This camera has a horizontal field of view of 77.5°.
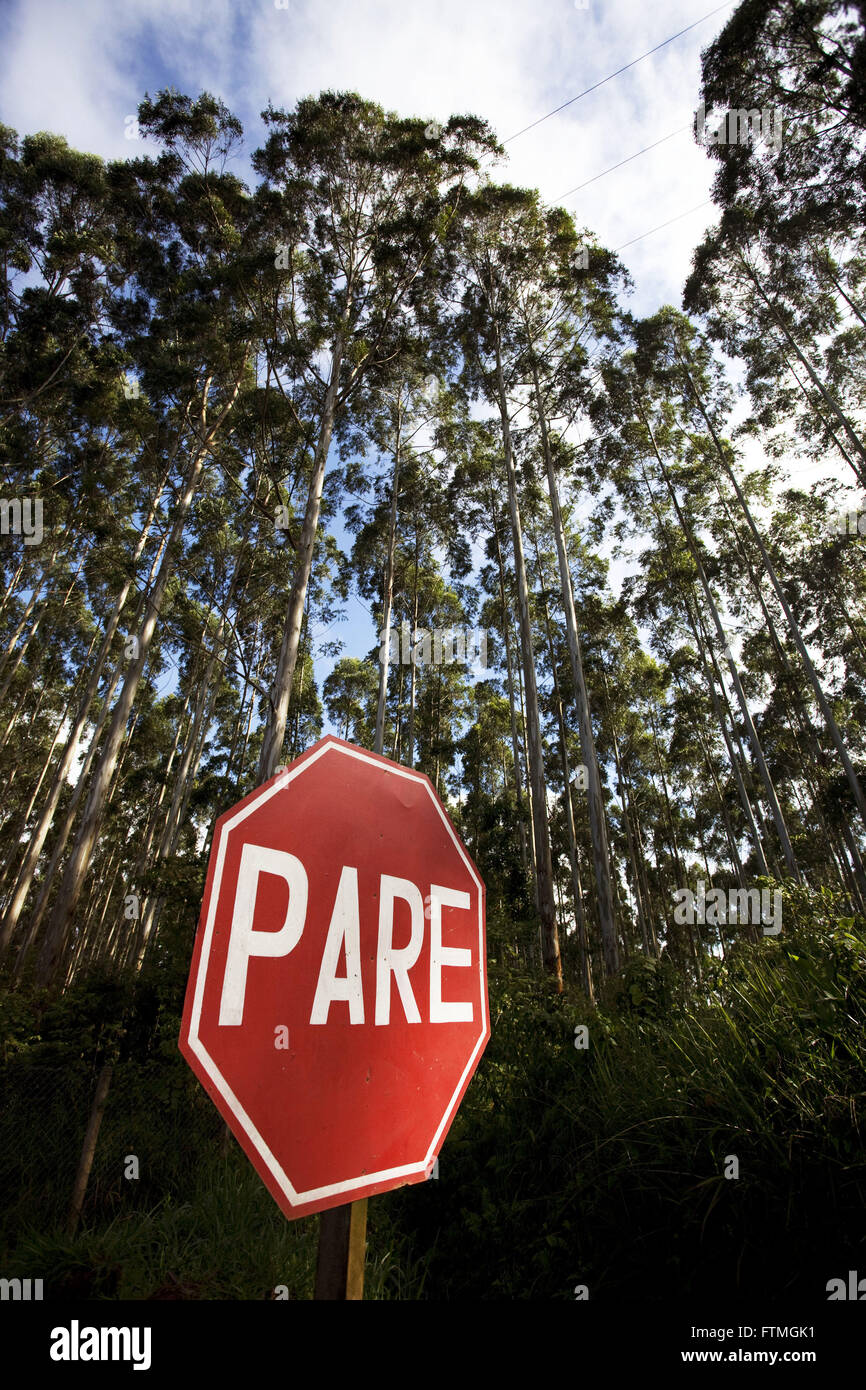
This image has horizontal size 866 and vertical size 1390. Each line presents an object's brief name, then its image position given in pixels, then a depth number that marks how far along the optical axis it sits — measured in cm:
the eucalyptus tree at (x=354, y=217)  1001
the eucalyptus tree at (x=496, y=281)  1248
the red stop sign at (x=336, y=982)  80
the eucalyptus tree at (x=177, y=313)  998
